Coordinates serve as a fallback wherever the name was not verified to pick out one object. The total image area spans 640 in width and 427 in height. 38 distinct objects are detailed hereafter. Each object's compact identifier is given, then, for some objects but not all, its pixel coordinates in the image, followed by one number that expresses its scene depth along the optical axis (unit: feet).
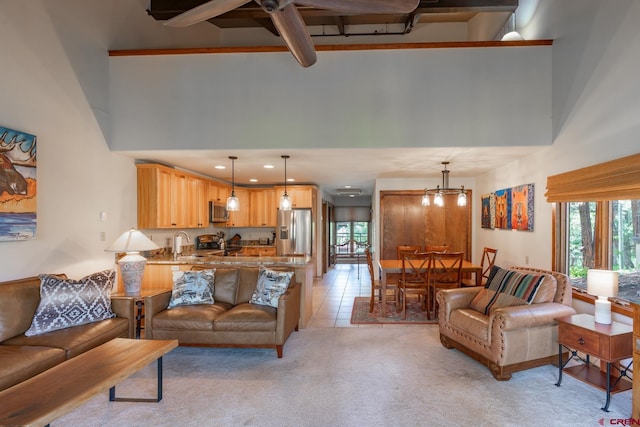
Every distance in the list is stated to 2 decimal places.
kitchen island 14.56
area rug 15.67
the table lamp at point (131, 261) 12.39
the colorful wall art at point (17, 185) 9.70
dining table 16.15
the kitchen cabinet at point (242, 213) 25.72
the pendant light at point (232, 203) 15.57
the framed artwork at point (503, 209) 16.81
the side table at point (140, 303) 12.01
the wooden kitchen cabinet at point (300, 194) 25.29
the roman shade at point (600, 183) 8.77
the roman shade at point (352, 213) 40.04
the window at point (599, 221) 9.23
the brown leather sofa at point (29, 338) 7.72
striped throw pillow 10.81
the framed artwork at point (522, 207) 14.57
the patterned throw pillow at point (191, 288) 12.63
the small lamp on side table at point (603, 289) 8.63
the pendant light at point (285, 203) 15.92
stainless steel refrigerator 24.93
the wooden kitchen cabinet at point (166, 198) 15.62
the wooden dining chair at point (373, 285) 16.58
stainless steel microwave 21.66
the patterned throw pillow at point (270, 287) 12.49
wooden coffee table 5.74
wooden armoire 22.76
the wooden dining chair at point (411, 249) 18.50
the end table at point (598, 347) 8.29
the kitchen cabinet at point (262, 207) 26.27
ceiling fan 6.56
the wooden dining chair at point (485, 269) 16.97
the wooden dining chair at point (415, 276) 15.80
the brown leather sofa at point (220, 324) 11.47
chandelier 16.79
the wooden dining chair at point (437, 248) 19.42
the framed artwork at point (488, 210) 18.84
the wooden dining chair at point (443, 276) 15.97
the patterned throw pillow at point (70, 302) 9.69
